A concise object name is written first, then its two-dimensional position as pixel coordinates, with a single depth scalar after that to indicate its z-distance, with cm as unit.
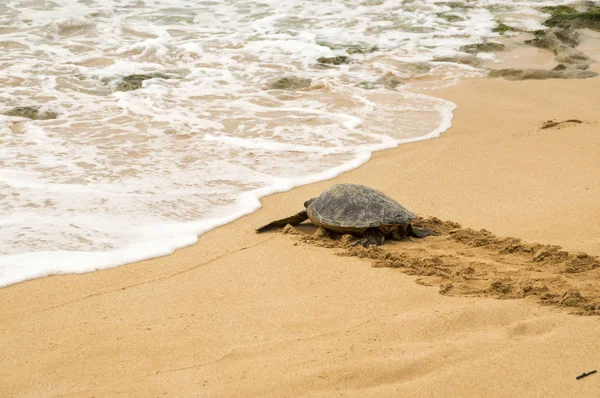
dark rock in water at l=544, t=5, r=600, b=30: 1362
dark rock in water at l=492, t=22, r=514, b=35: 1381
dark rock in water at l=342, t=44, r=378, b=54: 1254
